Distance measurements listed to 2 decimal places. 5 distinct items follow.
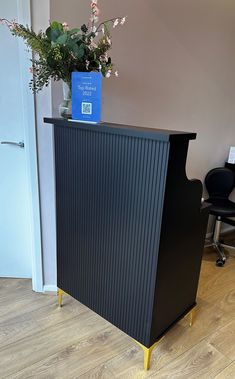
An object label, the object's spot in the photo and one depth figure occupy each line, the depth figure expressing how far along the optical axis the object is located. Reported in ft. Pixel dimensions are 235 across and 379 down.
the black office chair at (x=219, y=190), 9.27
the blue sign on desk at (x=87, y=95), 4.55
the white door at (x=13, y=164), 5.81
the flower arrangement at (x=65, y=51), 4.50
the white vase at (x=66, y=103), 5.18
